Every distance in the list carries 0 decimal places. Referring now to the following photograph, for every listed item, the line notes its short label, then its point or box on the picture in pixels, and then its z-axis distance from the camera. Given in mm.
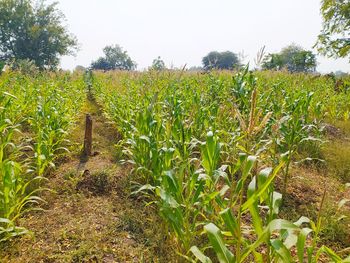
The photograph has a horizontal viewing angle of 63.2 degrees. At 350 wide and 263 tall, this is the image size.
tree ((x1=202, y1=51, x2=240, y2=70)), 69375
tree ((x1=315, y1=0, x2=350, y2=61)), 16641
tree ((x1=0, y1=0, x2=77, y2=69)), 32625
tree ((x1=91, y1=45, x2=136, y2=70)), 68188
